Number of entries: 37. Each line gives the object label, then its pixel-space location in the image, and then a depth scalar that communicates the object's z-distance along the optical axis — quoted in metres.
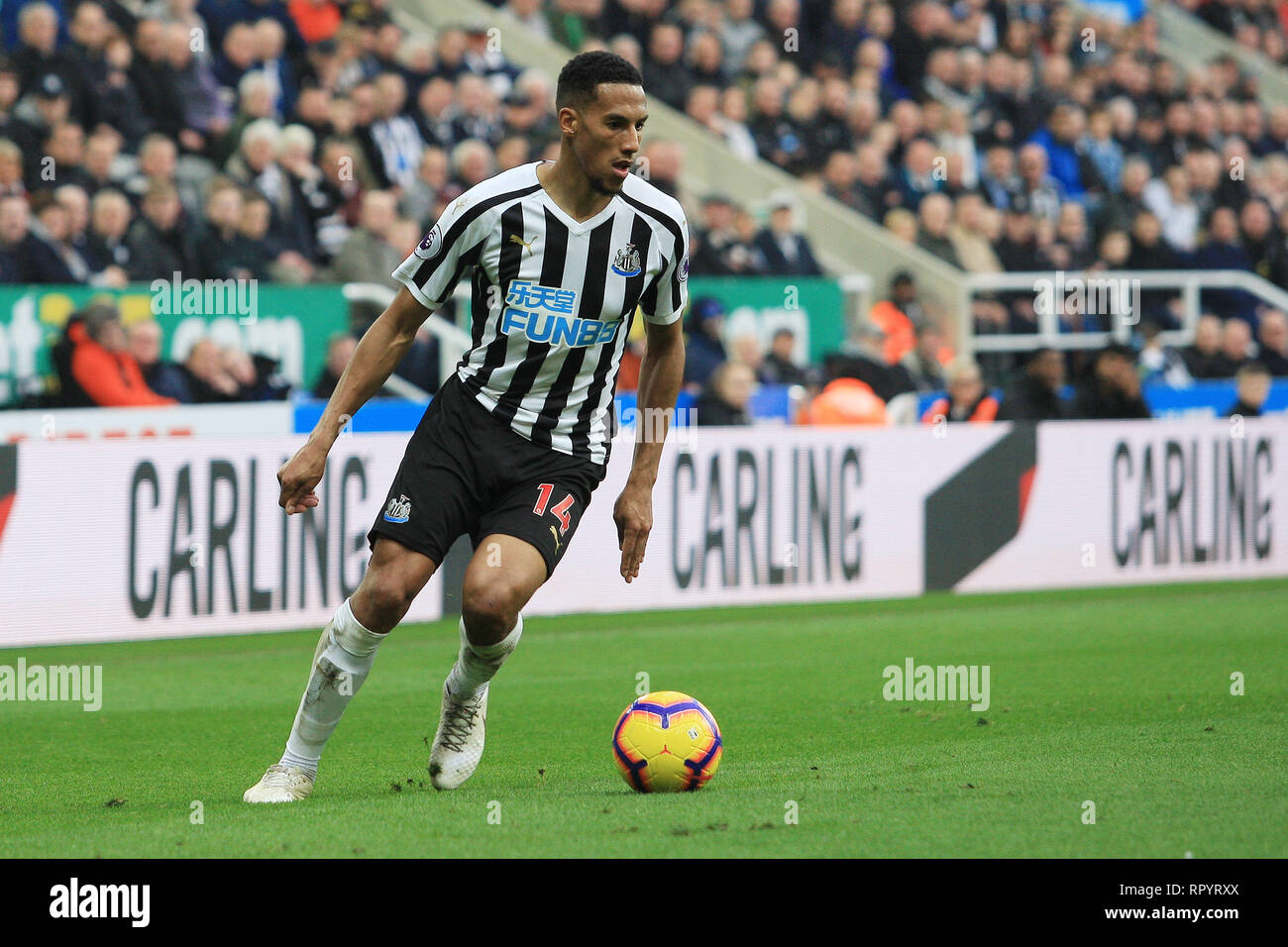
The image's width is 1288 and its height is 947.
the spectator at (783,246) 15.80
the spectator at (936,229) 17.41
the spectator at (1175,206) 19.78
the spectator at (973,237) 17.58
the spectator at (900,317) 15.53
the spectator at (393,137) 14.63
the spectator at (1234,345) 17.27
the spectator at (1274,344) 17.75
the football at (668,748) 6.04
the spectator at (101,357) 11.50
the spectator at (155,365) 11.73
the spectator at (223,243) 12.82
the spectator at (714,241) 15.24
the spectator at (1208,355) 17.00
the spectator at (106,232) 12.47
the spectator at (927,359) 15.57
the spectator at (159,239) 12.61
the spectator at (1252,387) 15.02
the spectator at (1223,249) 19.30
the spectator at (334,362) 12.34
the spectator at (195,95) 13.89
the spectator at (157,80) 13.84
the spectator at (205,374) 11.95
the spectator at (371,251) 13.38
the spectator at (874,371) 14.52
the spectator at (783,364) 14.45
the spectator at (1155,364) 16.78
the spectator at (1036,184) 18.81
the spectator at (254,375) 12.16
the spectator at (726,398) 13.02
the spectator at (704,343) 14.09
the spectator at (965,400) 14.15
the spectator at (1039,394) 14.59
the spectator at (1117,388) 14.56
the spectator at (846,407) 13.70
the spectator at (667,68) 17.27
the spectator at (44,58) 13.17
